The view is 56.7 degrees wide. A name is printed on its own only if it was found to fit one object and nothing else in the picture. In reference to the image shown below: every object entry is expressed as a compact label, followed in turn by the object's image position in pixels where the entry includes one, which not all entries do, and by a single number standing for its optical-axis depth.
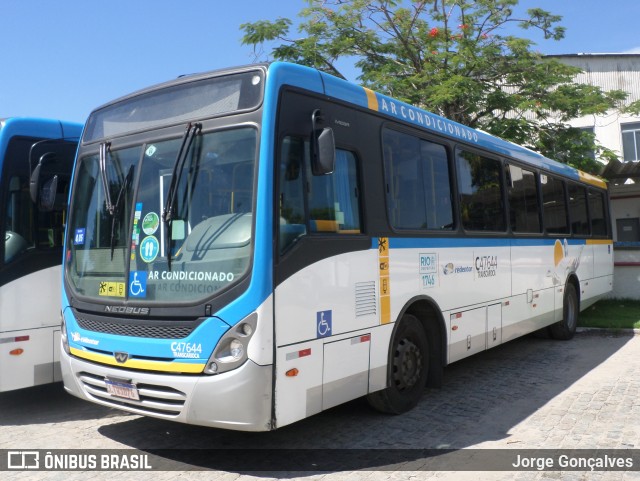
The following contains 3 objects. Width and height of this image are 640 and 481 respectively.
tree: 13.42
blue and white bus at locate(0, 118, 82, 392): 6.14
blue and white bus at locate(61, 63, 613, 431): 4.37
